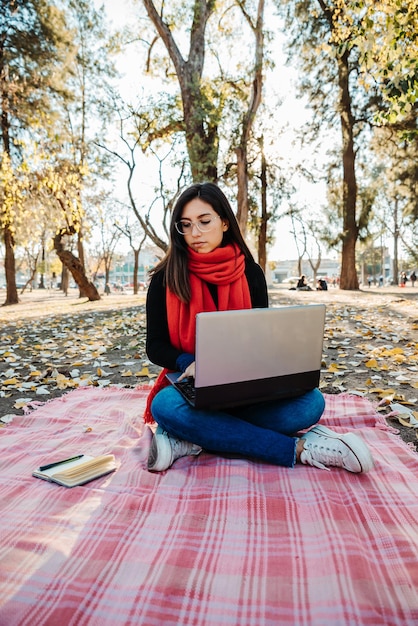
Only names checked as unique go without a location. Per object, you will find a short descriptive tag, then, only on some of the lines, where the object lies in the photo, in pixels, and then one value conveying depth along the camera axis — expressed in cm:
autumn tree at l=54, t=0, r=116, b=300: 1350
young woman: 194
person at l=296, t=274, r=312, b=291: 2002
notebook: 184
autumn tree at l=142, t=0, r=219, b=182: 1041
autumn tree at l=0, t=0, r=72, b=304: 1134
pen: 193
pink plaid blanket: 117
